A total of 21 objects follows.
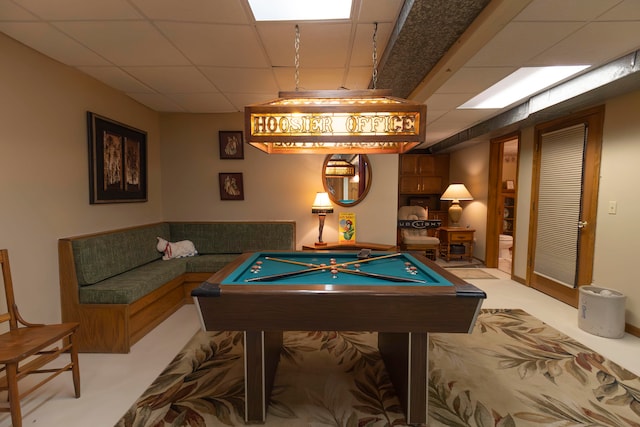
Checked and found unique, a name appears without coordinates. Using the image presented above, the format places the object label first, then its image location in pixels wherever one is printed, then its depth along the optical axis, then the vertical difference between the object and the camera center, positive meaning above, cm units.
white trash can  277 -110
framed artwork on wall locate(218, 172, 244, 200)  431 +10
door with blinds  332 -8
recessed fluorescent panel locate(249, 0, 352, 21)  189 +121
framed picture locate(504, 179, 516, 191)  688 +28
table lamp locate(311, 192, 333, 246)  402 -16
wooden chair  159 -93
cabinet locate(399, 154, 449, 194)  697 +49
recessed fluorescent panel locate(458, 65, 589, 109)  290 +126
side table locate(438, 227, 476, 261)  579 -85
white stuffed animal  373 -73
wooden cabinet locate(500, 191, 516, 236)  689 -50
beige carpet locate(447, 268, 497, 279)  481 -131
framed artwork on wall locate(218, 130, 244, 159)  426 +71
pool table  155 -62
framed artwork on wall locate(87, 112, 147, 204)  294 +34
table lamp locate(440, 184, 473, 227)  588 -2
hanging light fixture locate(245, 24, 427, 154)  182 +47
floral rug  182 -137
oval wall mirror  434 +25
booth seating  256 -85
